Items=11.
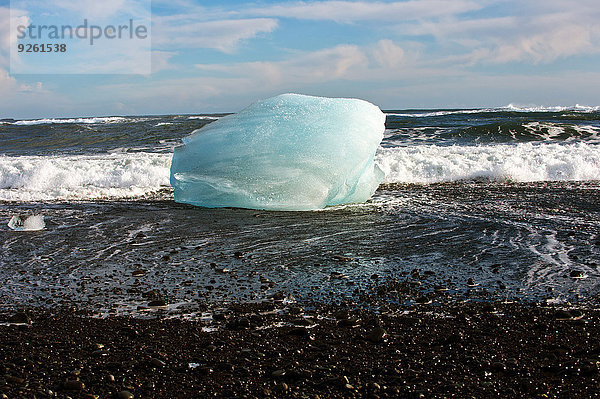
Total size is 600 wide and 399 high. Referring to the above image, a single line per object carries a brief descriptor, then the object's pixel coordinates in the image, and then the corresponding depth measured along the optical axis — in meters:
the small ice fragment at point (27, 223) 7.05
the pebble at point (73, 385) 2.86
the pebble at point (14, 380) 2.90
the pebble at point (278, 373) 3.01
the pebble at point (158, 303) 4.15
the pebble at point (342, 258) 5.41
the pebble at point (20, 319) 3.84
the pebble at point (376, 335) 3.47
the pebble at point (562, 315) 3.77
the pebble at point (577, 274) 4.73
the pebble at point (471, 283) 4.56
